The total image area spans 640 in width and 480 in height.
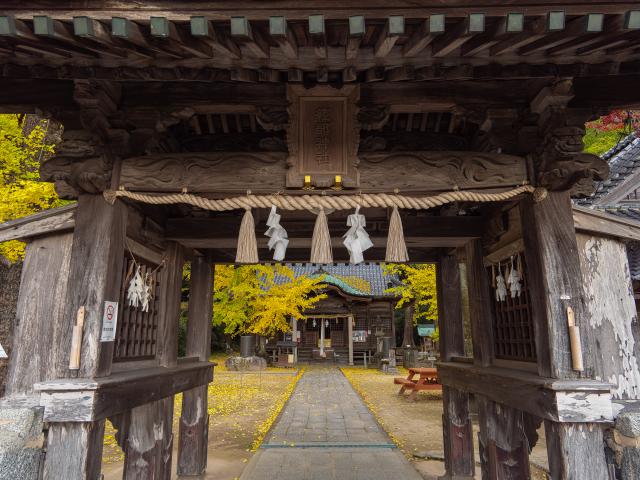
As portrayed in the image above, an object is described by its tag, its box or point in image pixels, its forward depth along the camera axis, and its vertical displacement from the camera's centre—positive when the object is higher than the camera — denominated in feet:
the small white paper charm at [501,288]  15.39 +1.40
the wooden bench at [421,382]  40.34 -5.59
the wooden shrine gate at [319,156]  8.95 +4.80
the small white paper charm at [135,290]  13.87 +1.18
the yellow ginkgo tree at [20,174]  24.61 +10.47
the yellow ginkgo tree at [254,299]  48.83 +3.63
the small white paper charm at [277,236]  12.07 +2.62
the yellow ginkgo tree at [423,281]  42.74 +4.60
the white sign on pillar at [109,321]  10.86 +0.10
